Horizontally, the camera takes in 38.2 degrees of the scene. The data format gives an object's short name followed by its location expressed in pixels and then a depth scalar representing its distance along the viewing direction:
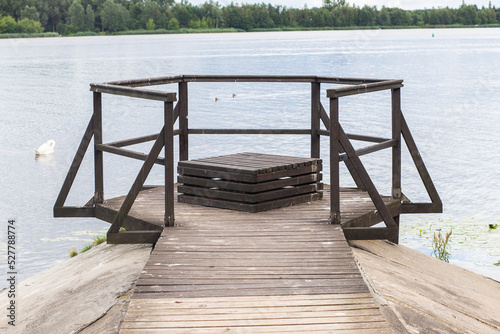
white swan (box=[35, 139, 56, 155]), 24.97
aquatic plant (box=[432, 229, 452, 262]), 11.36
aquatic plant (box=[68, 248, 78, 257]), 11.49
